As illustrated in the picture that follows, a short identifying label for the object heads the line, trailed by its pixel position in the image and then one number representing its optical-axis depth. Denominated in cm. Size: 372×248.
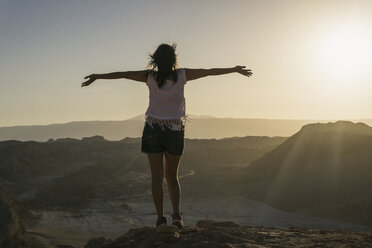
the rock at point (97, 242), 516
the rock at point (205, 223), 493
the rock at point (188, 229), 410
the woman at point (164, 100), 404
